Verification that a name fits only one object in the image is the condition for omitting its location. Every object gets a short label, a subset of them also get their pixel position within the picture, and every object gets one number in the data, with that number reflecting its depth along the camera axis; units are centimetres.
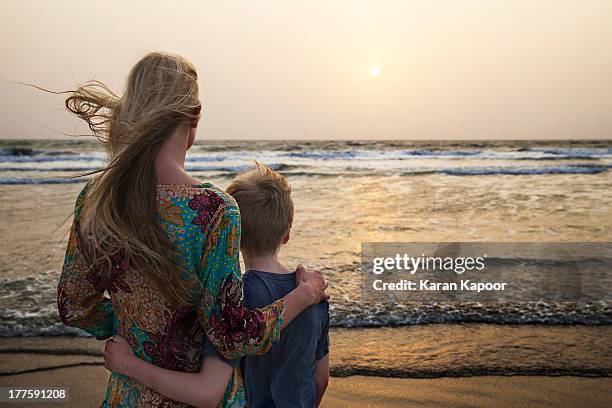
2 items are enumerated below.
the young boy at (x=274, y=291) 153
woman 120
